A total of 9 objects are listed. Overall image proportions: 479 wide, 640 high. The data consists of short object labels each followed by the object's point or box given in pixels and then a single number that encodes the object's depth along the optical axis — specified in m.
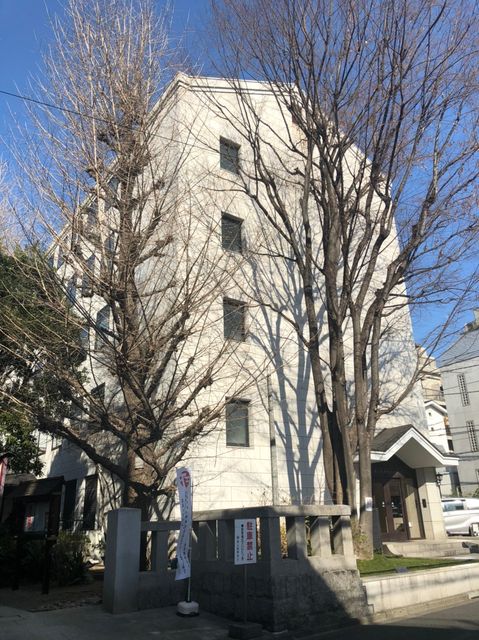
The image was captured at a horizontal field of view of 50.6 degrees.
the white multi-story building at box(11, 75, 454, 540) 14.36
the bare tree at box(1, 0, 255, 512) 10.23
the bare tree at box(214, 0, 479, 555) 12.12
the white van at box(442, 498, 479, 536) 26.55
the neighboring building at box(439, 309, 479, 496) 43.34
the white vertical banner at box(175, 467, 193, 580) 7.79
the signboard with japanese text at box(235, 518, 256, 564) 7.32
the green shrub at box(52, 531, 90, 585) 11.41
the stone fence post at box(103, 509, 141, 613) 8.14
